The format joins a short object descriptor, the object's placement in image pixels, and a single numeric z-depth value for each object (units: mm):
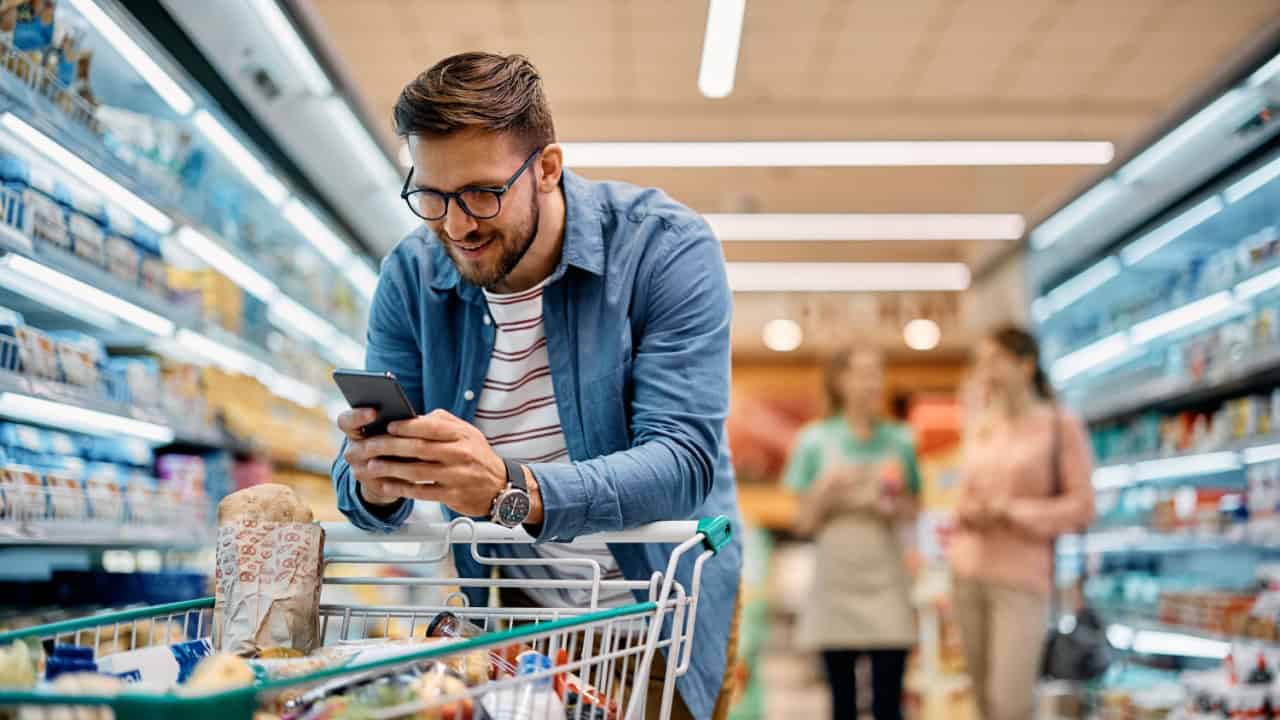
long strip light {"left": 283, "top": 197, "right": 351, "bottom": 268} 5031
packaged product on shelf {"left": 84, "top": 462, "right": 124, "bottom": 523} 3162
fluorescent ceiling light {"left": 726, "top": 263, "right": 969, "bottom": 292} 11969
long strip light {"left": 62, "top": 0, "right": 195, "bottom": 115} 3059
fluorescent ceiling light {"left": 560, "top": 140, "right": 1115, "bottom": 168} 8430
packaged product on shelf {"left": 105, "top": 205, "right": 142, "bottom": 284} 3205
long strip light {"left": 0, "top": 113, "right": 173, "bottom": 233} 2600
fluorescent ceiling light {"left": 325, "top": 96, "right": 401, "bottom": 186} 4814
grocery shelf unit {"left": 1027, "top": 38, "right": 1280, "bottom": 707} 4934
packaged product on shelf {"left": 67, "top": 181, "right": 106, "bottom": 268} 2965
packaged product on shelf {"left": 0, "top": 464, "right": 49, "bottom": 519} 2673
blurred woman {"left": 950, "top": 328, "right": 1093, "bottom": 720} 4496
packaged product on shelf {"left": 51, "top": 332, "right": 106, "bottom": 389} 3008
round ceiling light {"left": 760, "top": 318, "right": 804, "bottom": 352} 13359
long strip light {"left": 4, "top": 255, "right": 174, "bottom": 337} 2732
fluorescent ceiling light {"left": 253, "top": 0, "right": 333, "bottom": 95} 3934
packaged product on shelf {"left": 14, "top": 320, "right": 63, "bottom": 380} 2775
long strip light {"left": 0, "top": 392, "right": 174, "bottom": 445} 2971
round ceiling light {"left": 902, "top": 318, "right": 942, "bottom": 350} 13141
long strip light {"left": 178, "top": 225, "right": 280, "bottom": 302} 3756
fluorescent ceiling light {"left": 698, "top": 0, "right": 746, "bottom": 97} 5898
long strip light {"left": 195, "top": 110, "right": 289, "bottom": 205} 3922
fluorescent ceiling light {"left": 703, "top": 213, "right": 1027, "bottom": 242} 10055
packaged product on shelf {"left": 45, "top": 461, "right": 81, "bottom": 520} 2904
